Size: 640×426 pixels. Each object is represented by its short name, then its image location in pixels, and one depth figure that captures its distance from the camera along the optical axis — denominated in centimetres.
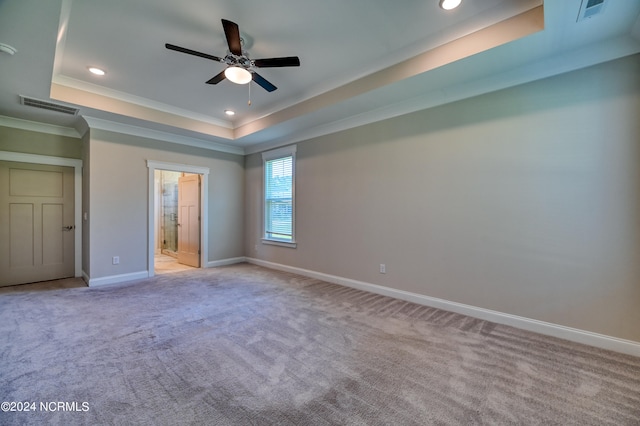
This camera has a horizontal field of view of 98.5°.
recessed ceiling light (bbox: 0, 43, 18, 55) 246
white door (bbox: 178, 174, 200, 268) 592
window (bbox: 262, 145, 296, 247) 536
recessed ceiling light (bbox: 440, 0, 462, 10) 228
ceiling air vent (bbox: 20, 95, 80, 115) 365
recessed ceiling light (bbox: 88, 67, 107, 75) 338
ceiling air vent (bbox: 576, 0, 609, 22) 200
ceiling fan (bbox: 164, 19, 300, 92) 246
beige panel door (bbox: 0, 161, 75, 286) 439
